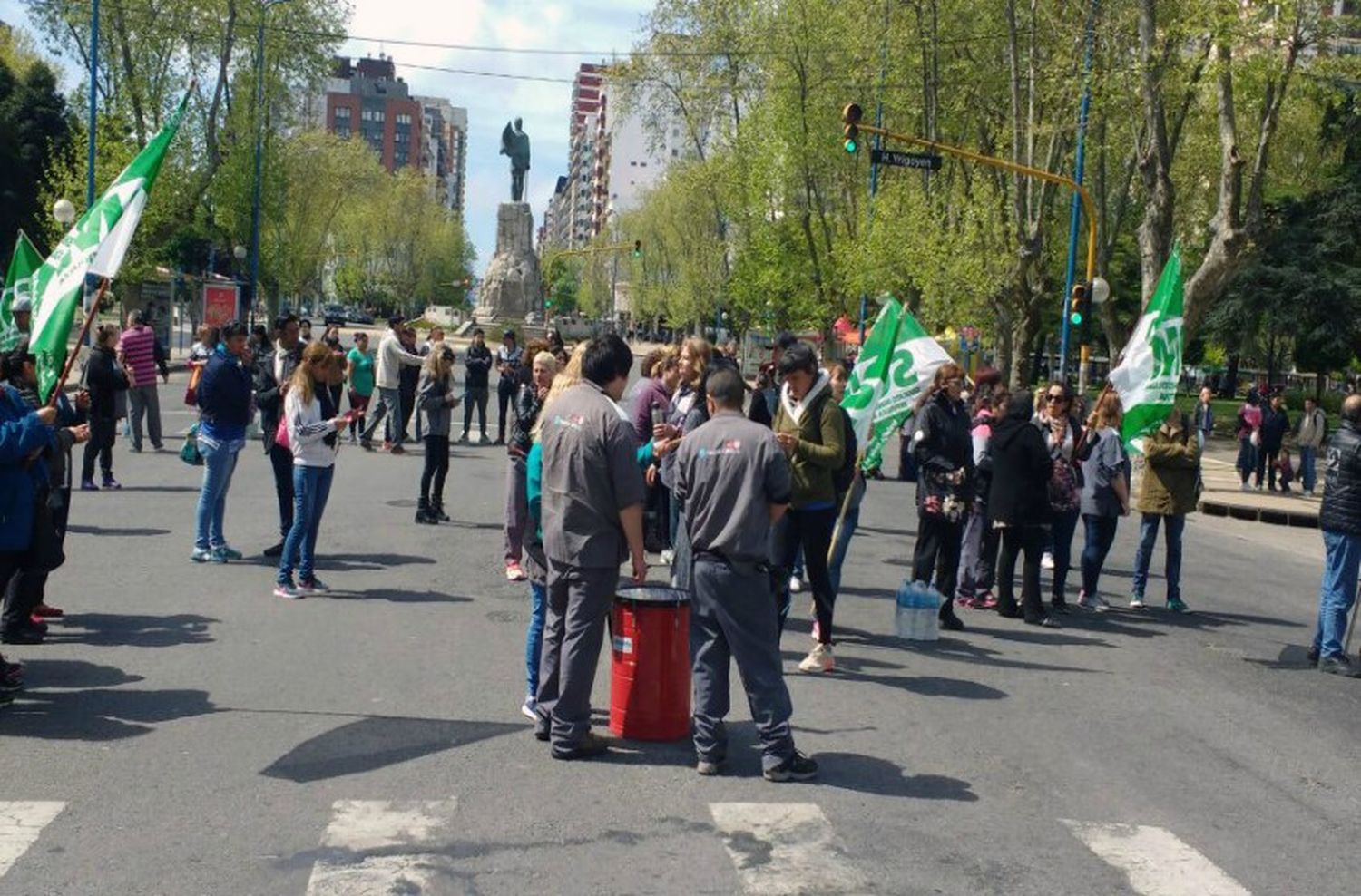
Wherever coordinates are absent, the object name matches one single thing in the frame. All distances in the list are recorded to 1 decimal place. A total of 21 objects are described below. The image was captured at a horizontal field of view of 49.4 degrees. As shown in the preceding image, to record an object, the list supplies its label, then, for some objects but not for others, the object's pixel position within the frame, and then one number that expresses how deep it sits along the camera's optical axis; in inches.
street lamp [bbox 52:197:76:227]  1217.4
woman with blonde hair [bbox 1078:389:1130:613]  454.6
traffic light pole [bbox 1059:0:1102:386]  1080.2
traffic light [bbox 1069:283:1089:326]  1061.8
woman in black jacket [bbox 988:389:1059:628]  415.5
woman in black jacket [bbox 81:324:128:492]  611.2
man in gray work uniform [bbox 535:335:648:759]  256.4
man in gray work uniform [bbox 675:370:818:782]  250.8
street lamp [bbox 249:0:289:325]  1748.3
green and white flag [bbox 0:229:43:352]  381.1
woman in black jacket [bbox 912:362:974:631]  395.2
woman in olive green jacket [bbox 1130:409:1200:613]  462.3
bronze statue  3698.3
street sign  936.9
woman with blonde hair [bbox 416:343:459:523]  556.7
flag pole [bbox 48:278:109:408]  285.4
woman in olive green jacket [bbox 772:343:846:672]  320.2
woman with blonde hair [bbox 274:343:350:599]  393.7
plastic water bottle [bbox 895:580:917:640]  378.6
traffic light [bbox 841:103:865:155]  898.1
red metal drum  270.8
